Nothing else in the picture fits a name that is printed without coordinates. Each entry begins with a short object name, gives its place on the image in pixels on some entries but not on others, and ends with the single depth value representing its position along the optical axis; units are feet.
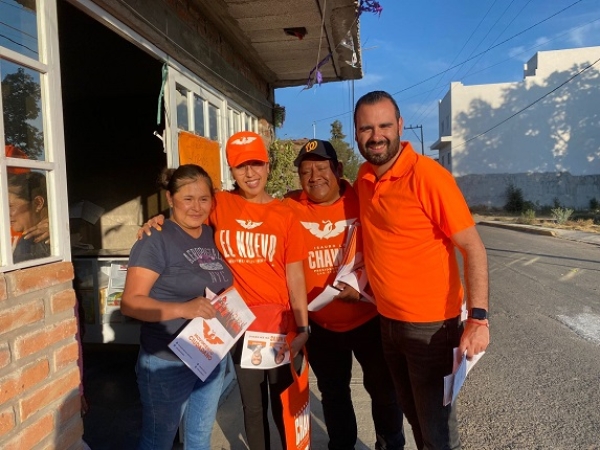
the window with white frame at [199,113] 10.45
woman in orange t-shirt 7.68
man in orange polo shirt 7.02
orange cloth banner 10.92
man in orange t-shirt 8.54
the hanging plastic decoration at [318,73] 16.07
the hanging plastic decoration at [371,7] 11.40
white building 102.42
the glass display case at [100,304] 13.84
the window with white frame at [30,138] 5.38
